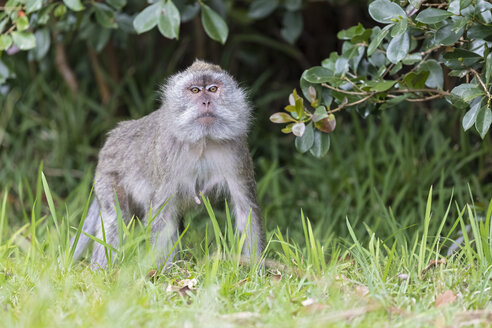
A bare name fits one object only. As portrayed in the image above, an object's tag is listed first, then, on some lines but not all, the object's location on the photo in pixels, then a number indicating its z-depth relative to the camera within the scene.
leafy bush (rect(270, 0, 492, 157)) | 7.48
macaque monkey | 8.59
